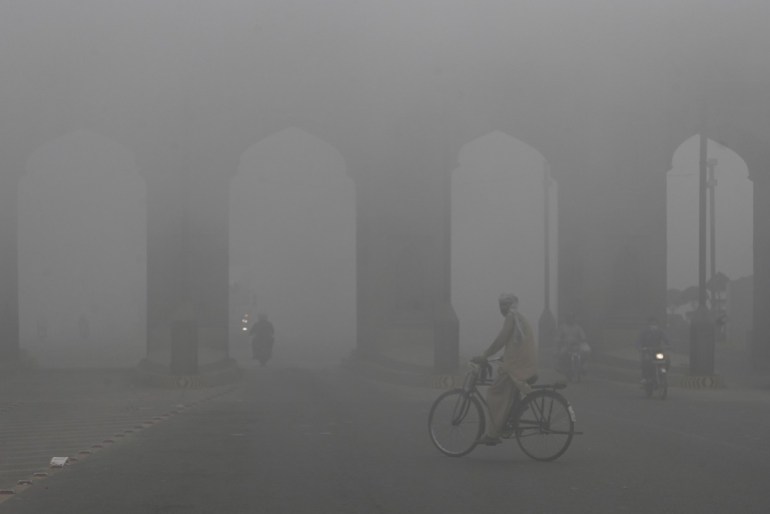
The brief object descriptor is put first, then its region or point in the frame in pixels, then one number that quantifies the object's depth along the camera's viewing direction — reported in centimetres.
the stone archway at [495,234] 3841
